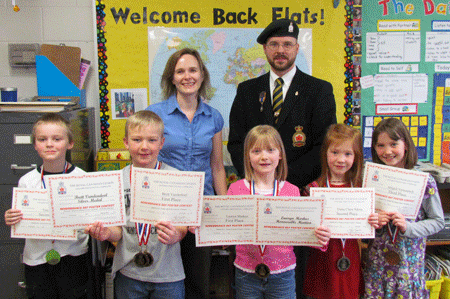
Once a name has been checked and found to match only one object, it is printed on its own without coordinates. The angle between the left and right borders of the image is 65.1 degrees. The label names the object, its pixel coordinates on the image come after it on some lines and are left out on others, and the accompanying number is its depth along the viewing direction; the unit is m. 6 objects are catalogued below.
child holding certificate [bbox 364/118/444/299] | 1.95
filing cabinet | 2.16
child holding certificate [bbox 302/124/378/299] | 1.97
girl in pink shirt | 1.85
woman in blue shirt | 2.16
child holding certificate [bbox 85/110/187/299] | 1.80
